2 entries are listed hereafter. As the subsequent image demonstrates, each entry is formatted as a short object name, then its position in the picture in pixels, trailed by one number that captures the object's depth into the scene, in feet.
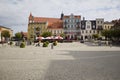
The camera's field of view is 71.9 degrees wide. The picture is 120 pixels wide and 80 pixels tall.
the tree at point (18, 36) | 148.55
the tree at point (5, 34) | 135.38
